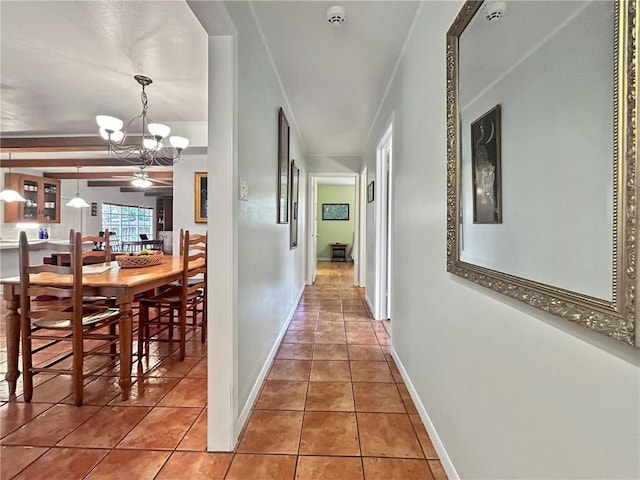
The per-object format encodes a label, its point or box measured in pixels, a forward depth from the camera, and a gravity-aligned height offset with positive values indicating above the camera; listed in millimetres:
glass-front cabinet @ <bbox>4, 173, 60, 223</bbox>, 5535 +749
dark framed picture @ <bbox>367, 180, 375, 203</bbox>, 4030 +643
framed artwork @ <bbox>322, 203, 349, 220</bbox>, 9742 +896
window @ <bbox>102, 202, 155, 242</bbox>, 8562 +550
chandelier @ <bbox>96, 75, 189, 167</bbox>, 2830 +1062
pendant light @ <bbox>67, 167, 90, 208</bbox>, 5915 +686
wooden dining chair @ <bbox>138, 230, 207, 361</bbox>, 2574 -572
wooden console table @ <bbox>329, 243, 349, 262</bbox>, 9625 -465
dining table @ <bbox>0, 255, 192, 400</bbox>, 1986 -426
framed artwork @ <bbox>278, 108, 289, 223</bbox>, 2742 +656
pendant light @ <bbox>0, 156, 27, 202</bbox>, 4624 +634
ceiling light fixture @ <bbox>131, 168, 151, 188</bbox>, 4271 +856
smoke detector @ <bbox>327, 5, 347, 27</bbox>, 1821 +1334
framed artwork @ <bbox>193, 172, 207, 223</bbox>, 4961 +677
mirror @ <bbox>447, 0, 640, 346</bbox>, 568 +202
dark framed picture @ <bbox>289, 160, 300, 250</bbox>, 3654 +420
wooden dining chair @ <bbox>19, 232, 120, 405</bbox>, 1859 -467
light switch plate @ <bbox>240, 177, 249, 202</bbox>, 1635 +261
